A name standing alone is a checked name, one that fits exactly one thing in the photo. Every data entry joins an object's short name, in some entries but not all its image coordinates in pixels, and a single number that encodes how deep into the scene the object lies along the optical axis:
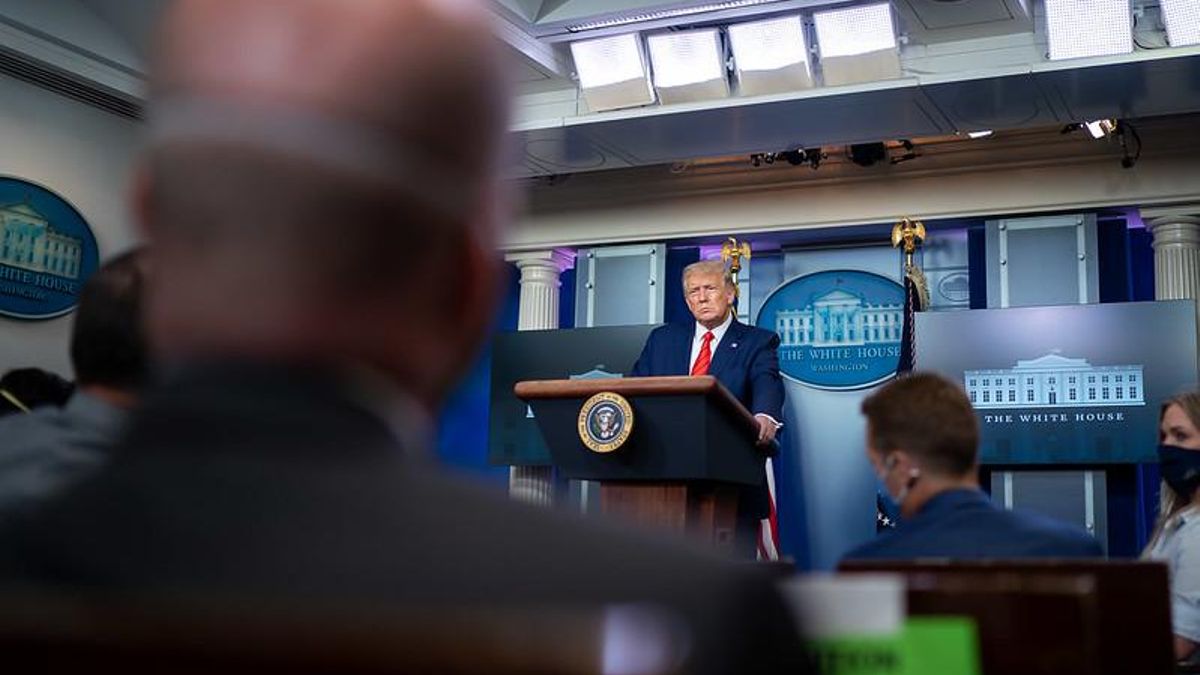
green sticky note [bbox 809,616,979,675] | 0.75
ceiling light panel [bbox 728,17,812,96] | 5.30
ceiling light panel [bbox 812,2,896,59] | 5.05
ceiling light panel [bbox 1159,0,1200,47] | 4.75
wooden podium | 3.08
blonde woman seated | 2.93
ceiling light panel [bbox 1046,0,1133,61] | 4.83
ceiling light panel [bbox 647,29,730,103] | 5.45
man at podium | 4.40
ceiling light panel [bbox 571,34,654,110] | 5.54
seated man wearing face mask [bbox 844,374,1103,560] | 1.83
